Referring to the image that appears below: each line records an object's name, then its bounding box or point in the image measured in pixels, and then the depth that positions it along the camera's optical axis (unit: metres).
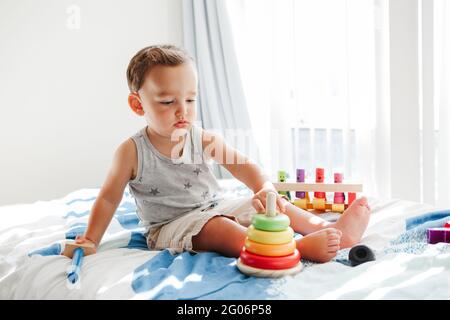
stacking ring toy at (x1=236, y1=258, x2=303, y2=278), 1.02
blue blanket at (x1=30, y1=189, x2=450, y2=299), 0.94
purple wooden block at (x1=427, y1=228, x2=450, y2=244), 1.18
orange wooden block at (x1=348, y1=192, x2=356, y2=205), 1.62
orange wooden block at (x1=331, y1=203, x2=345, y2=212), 1.59
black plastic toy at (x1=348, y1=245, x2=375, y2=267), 1.09
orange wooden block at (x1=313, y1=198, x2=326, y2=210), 1.61
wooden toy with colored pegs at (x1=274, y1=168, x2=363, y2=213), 1.58
